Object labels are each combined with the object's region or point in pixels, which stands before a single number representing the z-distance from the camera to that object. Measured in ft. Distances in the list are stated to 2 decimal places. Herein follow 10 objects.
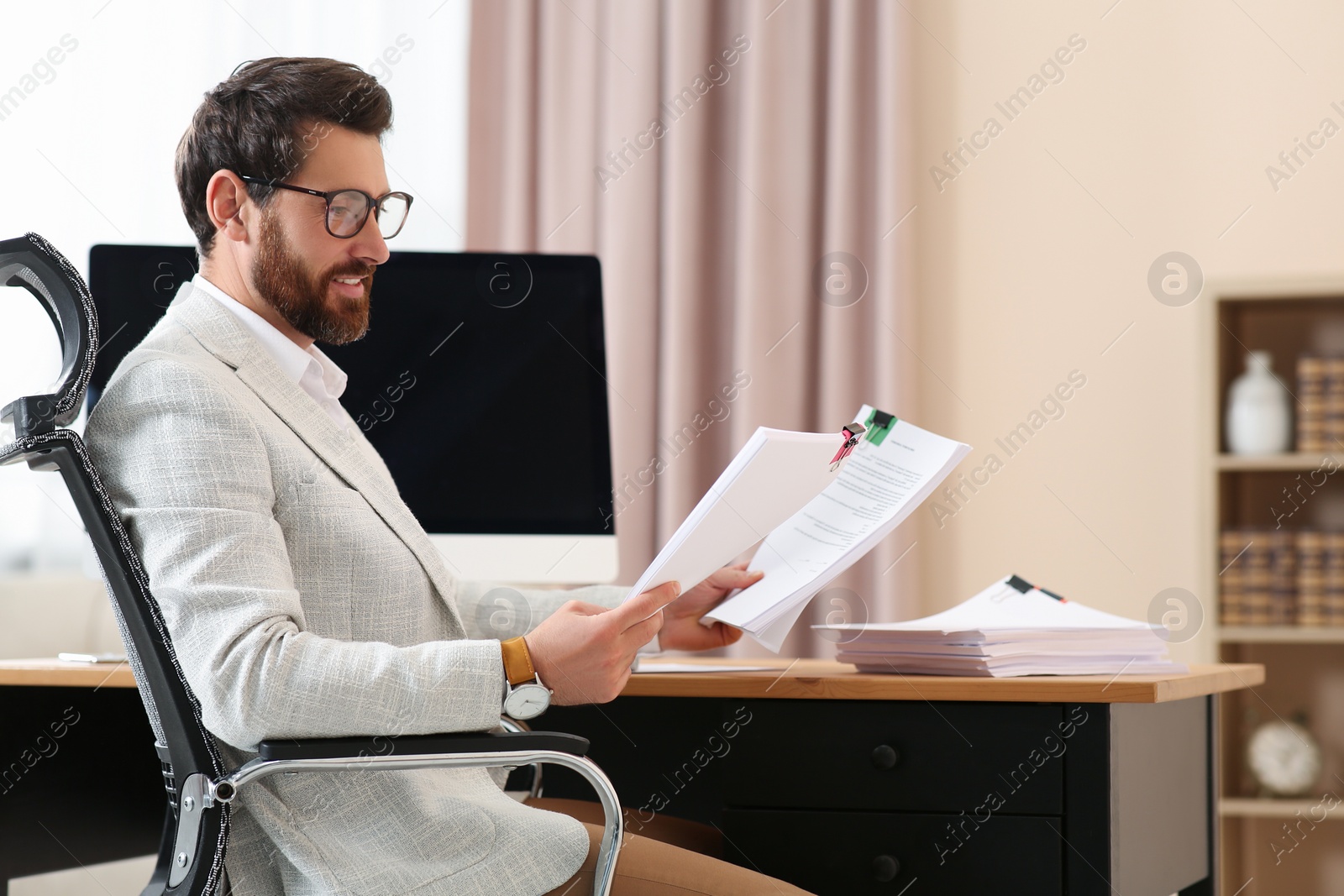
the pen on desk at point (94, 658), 10.17
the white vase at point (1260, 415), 13.02
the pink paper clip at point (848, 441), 9.21
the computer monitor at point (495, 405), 11.05
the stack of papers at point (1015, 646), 9.53
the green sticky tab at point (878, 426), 9.51
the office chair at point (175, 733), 8.47
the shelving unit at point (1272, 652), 13.02
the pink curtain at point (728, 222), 14.77
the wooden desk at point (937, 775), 9.32
